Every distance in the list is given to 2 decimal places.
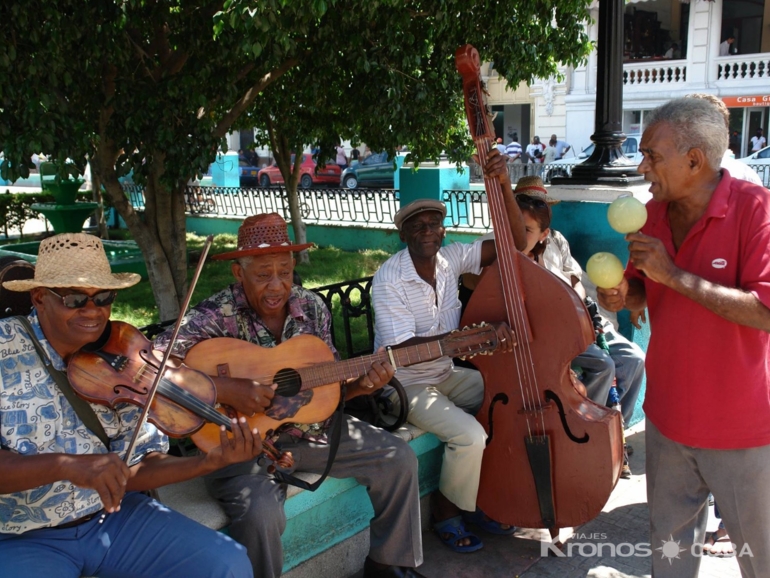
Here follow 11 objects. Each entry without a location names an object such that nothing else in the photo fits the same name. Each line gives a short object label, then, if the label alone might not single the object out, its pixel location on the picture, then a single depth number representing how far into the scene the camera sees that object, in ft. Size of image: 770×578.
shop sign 71.46
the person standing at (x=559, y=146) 80.79
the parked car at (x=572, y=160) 60.57
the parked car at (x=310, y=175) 81.13
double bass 10.20
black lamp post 17.17
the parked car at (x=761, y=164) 54.29
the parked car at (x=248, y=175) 88.59
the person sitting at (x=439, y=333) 11.07
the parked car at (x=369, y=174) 74.95
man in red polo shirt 7.55
